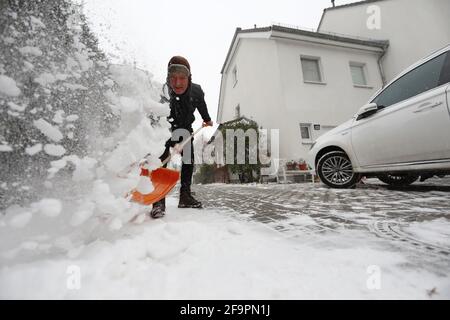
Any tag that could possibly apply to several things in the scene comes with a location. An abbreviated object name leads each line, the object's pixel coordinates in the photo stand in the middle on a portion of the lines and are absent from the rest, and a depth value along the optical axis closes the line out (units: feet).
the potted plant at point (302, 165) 29.77
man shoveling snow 8.22
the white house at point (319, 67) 32.22
